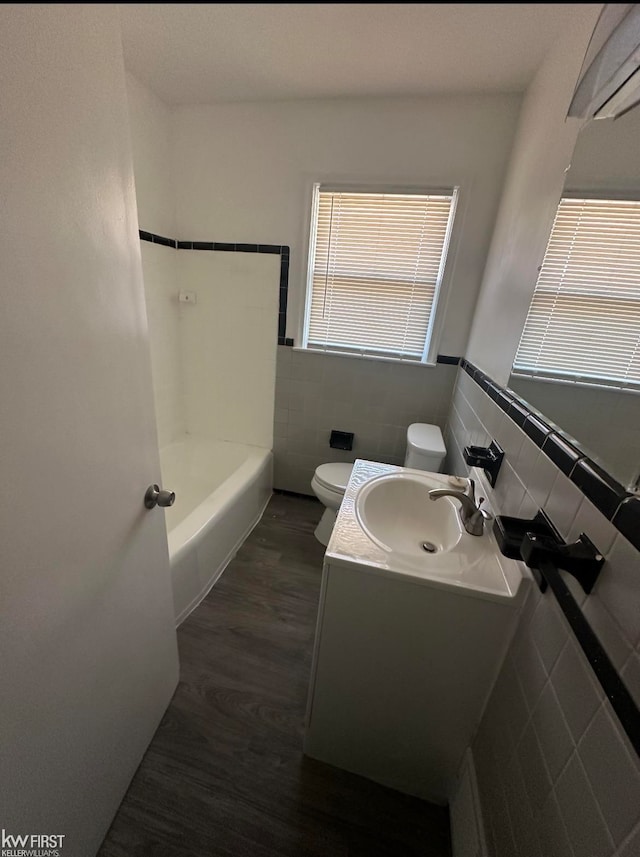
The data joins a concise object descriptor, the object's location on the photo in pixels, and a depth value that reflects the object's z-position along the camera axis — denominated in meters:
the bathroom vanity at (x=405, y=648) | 0.84
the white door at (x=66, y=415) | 0.53
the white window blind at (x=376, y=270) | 1.92
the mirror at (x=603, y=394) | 0.65
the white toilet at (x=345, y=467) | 1.80
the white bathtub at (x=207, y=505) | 1.53
